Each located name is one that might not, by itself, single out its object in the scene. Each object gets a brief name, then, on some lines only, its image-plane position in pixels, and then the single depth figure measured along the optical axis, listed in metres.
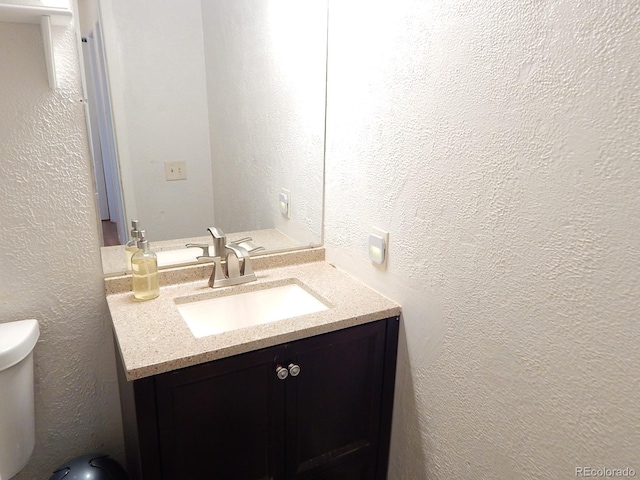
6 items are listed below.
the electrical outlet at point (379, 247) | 1.28
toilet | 1.09
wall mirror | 1.26
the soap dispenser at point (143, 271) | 1.27
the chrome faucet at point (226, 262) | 1.41
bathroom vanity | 1.03
